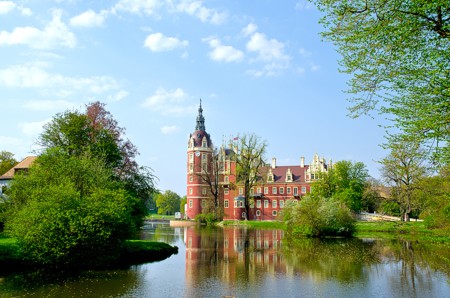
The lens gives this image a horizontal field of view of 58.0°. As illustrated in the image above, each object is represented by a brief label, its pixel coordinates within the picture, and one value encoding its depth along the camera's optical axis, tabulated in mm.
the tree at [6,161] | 56019
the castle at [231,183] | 73750
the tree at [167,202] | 126188
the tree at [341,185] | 56062
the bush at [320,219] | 42094
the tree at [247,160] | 64250
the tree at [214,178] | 73331
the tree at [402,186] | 45656
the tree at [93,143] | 32656
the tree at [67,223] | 18938
